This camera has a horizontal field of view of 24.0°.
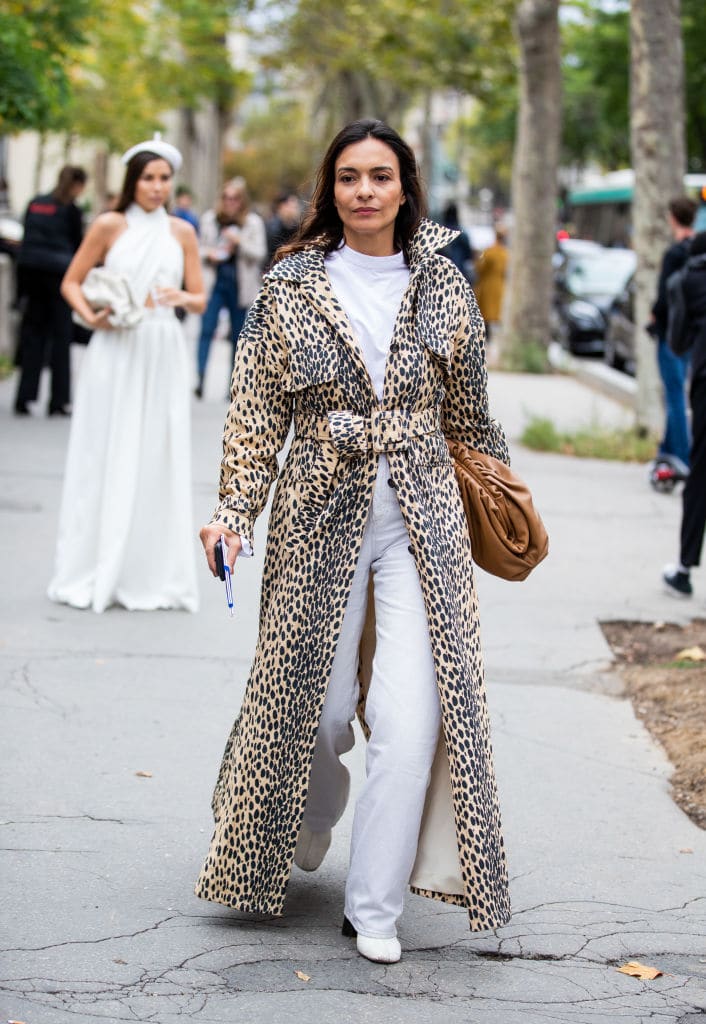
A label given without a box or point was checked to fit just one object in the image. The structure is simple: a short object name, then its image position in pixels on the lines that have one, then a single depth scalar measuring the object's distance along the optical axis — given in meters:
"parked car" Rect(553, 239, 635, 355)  26.84
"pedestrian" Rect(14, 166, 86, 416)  14.25
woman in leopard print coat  3.92
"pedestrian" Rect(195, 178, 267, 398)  15.73
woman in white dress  7.73
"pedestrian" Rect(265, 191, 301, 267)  22.20
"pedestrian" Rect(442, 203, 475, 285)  20.23
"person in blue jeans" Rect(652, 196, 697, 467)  11.66
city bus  43.31
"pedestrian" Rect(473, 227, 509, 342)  24.61
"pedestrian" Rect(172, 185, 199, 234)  25.02
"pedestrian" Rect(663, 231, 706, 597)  8.18
